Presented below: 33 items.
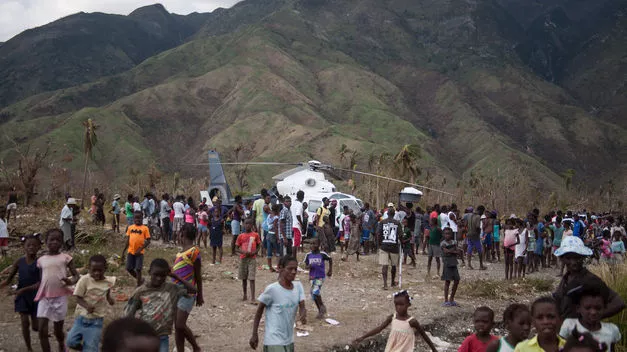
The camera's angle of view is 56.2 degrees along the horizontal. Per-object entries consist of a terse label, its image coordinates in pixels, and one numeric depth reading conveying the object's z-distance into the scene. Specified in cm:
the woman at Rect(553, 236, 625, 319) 462
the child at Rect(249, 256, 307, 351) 560
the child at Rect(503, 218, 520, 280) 1384
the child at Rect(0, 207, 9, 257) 1233
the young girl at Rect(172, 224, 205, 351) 672
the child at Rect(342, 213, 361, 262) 1695
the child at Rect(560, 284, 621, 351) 443
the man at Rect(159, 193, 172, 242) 1878
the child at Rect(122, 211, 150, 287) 1026
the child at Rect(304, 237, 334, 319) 971
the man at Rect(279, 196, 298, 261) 1369
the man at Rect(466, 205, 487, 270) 1552
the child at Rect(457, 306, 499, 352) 513
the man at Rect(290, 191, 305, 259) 1443
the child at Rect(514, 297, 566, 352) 416
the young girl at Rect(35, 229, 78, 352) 674
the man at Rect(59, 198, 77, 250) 1452
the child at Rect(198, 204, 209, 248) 1781
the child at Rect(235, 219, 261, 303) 1041
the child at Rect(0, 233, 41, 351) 694
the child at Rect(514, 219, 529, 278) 1375
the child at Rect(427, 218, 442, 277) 1393
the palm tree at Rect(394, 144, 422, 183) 4503
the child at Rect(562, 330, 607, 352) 320
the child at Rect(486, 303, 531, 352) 471
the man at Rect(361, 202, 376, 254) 1803
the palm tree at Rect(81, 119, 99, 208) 3662
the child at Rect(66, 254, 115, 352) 607
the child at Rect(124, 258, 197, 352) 550
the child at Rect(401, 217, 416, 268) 1475
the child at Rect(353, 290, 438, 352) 589
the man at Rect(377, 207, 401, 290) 1186
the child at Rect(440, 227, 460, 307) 1069
